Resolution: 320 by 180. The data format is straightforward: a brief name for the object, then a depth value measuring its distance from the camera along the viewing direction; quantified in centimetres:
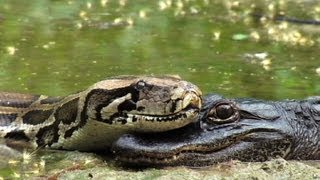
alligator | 1080
